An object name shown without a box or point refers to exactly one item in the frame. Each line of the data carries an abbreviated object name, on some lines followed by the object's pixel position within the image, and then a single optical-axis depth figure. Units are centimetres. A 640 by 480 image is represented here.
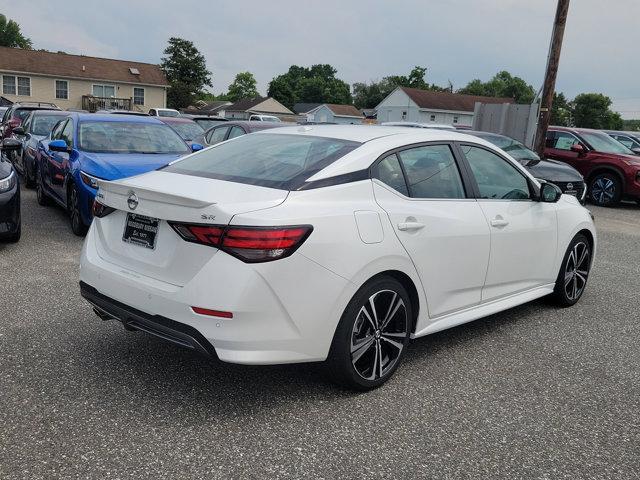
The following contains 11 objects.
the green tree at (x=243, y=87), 12133
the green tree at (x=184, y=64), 7781
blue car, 711
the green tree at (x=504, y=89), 11231
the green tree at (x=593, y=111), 8750
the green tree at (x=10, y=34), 9300
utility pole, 1411
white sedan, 302
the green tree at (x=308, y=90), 10262
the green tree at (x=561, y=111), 8681
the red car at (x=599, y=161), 1412
